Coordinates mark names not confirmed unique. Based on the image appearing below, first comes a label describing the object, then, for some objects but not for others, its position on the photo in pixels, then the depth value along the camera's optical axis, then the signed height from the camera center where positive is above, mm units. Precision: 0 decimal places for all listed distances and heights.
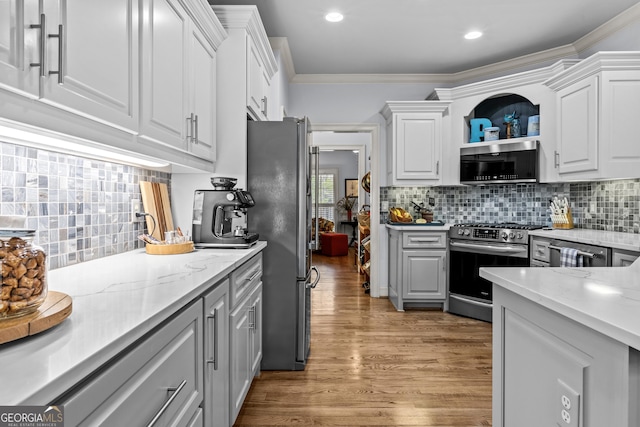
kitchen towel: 2750 -344
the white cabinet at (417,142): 4273 +777
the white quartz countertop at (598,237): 2447 -194
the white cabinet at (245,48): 2471 +1098
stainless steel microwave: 3752 +502
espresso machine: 2203 -33
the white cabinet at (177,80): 1574 +638
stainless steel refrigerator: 2600 -104
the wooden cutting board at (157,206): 2213 +14
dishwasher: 2589 -317
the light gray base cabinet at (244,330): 1783 -646
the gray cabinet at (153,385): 719 -418
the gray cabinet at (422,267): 4094 -618
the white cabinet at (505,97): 3662 +1122
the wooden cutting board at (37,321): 720 -230
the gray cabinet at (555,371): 829 -428
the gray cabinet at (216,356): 1436 -602
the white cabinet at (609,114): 3002 +799
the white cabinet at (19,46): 859 +387
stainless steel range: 3564 -456
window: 10133 +525
